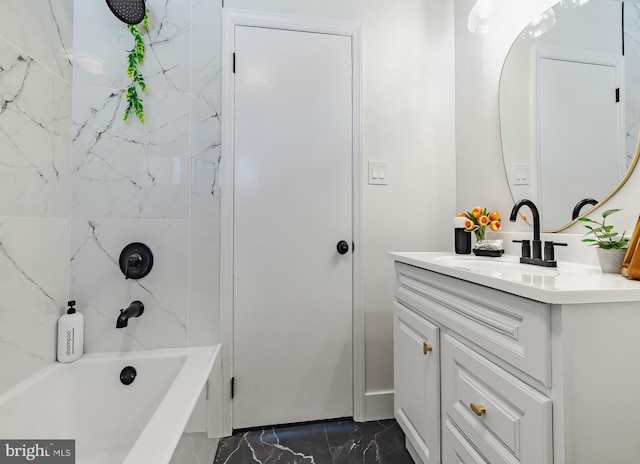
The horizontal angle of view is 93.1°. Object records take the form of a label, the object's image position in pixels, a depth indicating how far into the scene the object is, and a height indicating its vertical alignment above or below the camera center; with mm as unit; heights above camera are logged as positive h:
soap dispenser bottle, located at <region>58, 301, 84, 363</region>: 1313 -433
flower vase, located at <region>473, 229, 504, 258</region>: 1302 -49
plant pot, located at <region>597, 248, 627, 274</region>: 817 -61
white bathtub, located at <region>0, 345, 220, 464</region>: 1072 -654
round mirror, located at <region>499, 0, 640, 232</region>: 955 +476
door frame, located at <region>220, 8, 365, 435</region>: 1538 +320
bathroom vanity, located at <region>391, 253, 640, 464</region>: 595 -293
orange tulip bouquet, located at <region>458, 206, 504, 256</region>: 1312 +45
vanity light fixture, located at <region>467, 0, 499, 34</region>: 1525 +1156
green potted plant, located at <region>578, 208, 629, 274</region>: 820 -39
